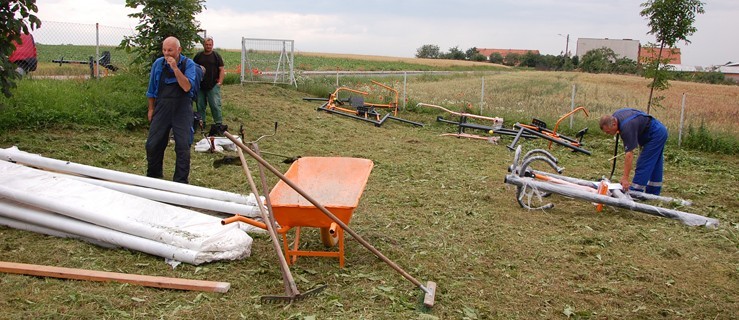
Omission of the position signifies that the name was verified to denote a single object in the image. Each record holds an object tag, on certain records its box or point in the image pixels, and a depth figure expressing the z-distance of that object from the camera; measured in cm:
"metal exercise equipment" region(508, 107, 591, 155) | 1054
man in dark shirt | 942
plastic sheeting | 436
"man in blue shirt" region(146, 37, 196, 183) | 593
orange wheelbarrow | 418
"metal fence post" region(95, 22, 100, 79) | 1172
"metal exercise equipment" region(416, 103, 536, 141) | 1154
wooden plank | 386
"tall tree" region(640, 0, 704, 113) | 1137
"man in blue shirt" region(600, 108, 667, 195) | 649
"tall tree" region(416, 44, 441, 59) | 8519
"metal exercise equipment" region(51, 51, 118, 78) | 1214
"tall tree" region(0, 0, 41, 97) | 660
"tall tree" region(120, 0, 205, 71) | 976
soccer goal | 1720
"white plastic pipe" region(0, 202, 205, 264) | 430
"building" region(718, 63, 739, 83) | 5910
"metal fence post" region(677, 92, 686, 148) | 1194
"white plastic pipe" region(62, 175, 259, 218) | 524
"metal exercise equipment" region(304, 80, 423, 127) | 1301
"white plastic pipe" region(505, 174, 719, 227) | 592
